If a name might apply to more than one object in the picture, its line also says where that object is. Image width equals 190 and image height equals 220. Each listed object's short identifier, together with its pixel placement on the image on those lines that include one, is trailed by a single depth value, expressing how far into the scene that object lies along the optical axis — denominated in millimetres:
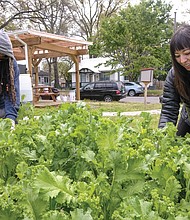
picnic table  14898
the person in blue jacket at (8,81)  2123
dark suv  20250
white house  37388
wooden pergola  13070
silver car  27906
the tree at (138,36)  24938
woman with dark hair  1696
